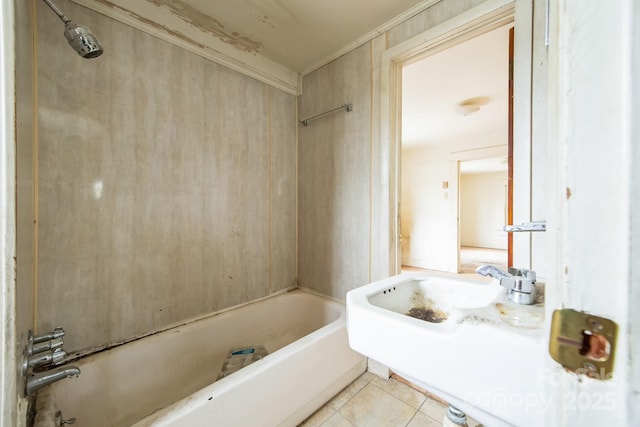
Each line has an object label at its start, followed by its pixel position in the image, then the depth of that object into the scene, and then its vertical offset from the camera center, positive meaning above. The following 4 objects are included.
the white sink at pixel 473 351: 0.41 -0.30
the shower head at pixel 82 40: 0.85 +0.63
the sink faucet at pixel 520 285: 0.59 -0.20
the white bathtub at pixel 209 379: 0.92 -0.81
